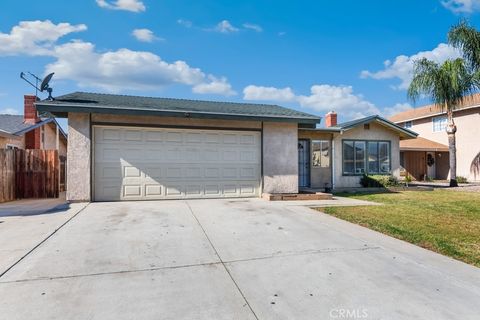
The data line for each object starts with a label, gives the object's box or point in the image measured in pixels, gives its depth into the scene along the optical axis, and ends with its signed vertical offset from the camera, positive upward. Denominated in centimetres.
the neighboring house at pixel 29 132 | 1329 +195
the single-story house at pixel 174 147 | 901 +62
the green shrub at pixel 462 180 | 2062 -116
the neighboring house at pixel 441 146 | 2123 +137
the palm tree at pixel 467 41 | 1465 +637
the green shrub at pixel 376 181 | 1495 -87
